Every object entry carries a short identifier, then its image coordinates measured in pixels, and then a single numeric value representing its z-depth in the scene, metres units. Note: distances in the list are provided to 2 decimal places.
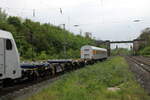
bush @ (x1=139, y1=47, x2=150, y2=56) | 100.69
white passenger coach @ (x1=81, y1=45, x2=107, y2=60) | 39.22
